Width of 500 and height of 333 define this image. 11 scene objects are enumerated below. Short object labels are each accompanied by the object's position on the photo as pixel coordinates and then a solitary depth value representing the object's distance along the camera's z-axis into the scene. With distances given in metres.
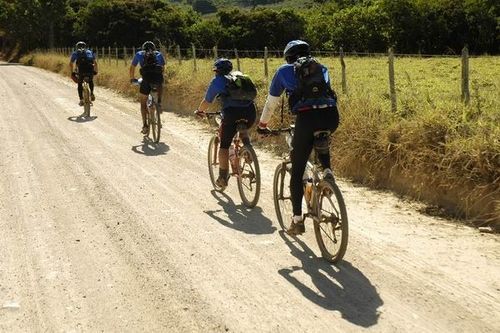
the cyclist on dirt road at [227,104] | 6.61
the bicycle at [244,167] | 6.67
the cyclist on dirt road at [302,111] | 4.80
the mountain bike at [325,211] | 4.77
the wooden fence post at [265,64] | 14.52
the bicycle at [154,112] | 11.11
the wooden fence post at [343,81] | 10.78
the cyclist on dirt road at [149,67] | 11.16
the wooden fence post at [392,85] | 8.53
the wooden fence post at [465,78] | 7.80
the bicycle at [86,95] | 14.94
